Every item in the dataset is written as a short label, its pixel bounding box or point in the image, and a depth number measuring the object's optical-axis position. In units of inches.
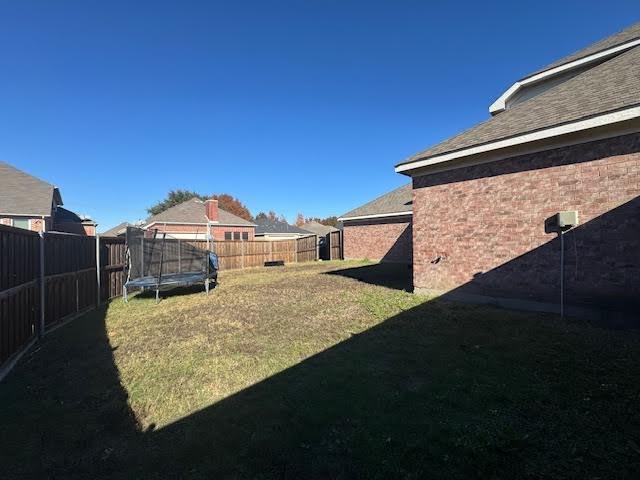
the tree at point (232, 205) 2506.2
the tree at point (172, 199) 2359.7
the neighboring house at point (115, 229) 1978.5
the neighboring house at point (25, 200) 720.3
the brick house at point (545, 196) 224.4
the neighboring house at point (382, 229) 786.8
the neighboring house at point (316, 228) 2046.5
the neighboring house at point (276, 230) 1509.6
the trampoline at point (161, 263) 398.9
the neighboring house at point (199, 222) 1201.4
